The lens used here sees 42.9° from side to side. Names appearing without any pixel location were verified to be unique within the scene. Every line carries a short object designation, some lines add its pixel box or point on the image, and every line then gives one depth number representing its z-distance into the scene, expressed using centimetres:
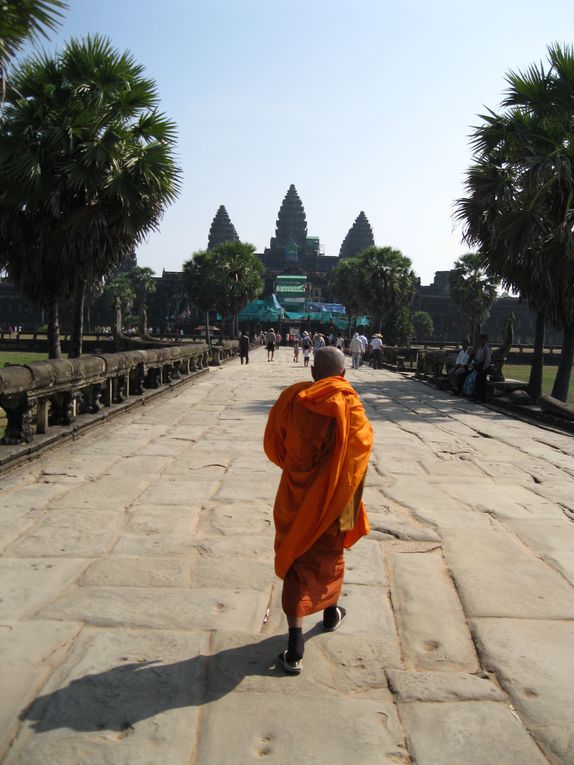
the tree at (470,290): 4909
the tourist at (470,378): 1382
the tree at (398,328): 4969
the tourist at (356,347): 2345
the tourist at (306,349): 2505
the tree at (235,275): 4597
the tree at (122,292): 7844
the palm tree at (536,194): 1253
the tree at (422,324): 8469
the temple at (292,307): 7188
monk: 277
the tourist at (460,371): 1448
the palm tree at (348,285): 5183
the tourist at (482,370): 1326
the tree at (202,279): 4728
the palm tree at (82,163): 1112
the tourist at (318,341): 2602
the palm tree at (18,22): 412
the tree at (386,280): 4156
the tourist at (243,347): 2716
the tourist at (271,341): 2920
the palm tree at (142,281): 8239
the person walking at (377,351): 2598
